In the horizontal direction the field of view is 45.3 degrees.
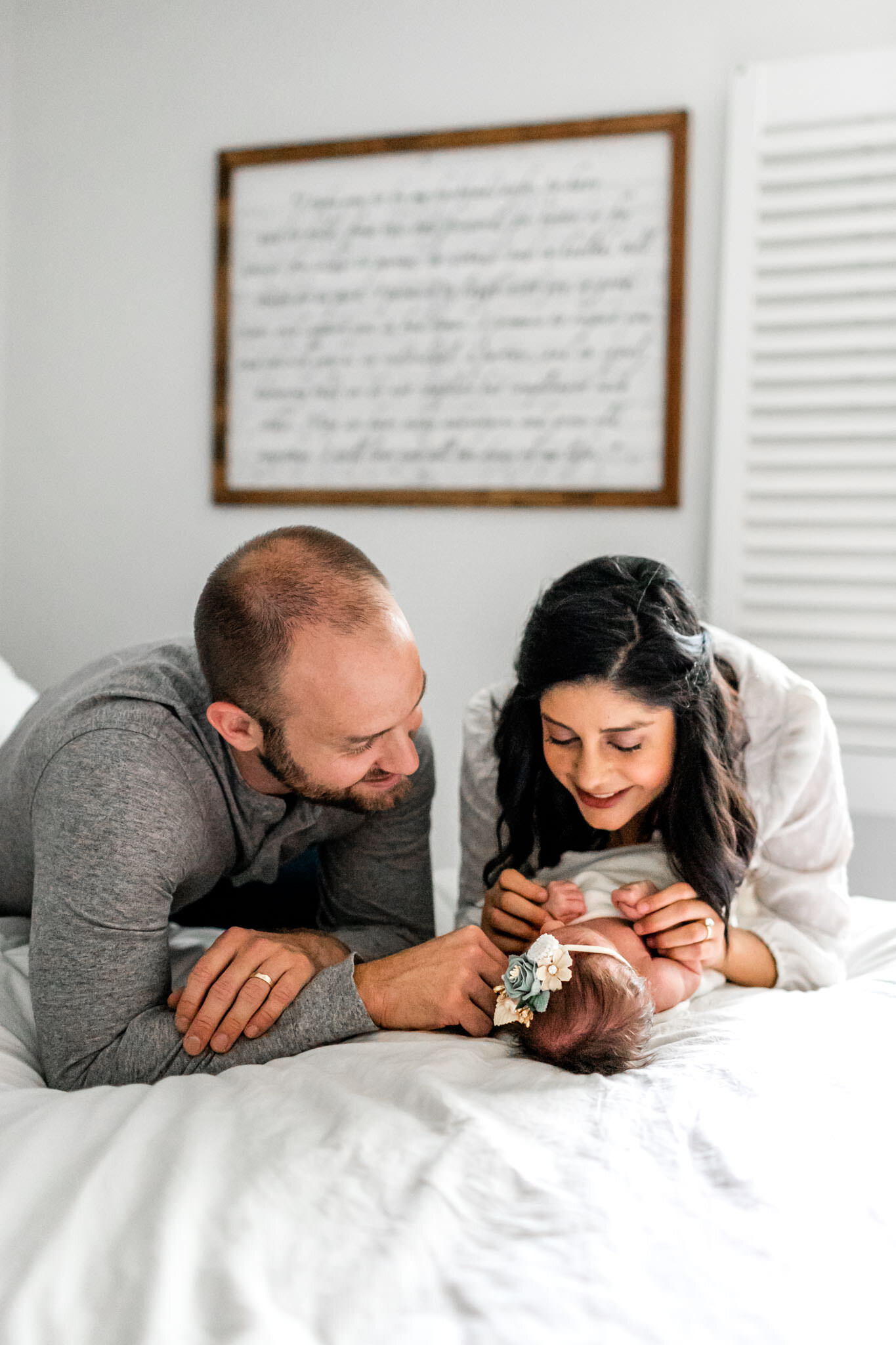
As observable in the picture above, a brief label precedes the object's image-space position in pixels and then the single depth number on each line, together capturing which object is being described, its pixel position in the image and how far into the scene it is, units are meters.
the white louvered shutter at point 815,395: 2.06
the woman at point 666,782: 1.36
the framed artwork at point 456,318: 2.25
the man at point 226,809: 1.16
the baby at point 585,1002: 1.15
